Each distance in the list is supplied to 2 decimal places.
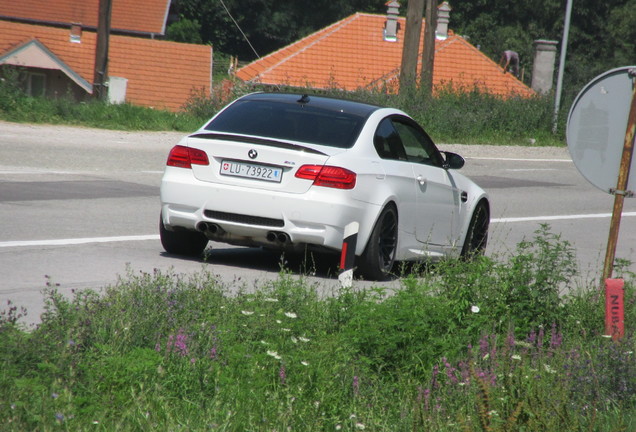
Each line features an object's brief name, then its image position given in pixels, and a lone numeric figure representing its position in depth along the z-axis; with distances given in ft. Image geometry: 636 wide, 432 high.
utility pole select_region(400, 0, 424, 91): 194.18
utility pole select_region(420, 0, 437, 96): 204.95
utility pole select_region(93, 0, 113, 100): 217.15
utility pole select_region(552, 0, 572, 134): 224.33
